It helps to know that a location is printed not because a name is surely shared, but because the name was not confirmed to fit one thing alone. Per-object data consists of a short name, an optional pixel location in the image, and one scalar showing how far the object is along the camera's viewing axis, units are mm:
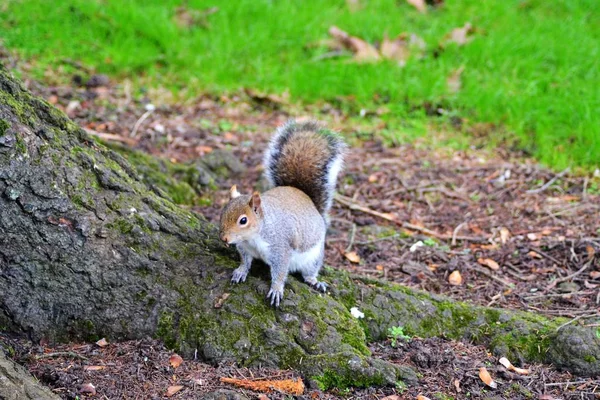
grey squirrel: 4312
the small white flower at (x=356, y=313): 4480
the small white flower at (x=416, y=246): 6137
